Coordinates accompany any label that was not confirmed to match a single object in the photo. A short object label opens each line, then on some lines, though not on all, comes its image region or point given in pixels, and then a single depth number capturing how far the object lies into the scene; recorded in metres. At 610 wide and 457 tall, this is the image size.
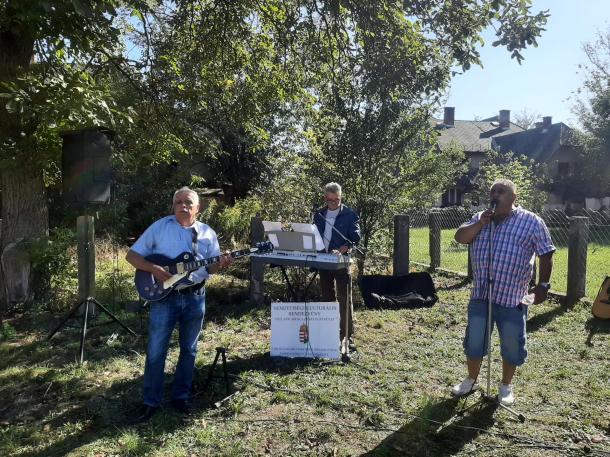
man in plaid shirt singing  3.98
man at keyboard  5.67
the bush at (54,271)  7.48
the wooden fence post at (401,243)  8.87
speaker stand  5.95
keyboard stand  6.83
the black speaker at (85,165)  5.97
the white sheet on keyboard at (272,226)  5.37
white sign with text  5.36
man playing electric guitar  4.05
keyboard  5.22
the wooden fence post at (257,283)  7.85
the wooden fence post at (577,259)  7.40
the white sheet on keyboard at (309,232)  5.18
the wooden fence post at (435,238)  10.37
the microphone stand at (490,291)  4.00
